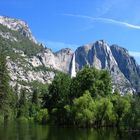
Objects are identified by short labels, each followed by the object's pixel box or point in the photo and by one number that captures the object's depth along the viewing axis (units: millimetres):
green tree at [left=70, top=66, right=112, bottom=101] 64610
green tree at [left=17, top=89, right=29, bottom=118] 110110
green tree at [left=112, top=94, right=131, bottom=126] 57332
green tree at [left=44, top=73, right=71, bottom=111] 72710
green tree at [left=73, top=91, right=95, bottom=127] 56249
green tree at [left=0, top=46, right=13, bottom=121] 52031
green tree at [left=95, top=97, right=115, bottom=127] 57070
